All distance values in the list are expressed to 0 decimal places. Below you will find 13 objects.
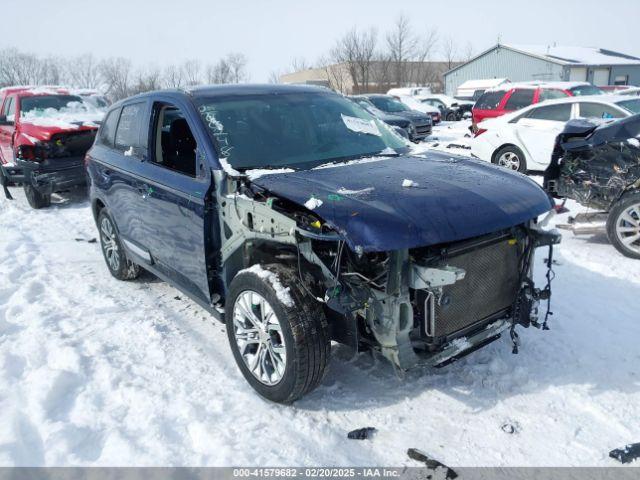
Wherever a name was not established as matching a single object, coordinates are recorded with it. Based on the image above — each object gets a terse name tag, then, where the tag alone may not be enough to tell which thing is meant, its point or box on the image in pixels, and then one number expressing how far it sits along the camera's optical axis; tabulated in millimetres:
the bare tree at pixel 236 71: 54028
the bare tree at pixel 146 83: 47122
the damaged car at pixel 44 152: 9102
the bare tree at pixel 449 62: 68762
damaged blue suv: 2746
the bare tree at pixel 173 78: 51712
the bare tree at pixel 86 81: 59969
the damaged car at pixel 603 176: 5645
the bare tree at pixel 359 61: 52031
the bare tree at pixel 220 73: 53312
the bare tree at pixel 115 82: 54562
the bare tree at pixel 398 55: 54719
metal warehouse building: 40969
